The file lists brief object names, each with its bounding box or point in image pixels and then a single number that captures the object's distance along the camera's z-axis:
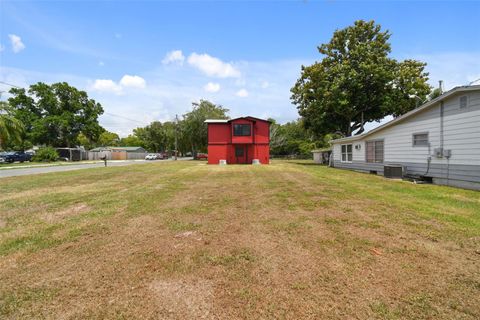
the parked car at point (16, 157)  33.25
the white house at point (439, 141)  8.68
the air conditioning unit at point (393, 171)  12.00
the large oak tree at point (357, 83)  21.03
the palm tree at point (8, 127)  24.73
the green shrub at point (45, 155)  34.44
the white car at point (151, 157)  48.91
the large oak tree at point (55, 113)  39.31
